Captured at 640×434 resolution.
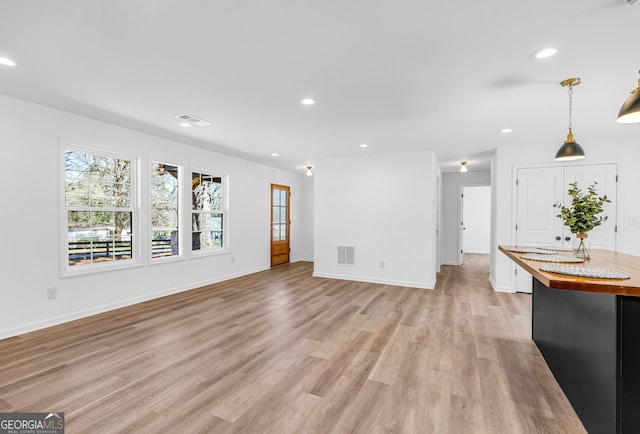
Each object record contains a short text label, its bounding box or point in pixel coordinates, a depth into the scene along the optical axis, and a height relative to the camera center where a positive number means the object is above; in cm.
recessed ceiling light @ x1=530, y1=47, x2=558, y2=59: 213 +122
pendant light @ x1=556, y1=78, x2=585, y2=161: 290 +65
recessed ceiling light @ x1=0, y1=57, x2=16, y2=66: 235 +125
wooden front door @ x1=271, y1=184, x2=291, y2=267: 781 -24
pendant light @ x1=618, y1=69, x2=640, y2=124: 187 +70
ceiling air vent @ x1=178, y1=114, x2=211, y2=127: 370 +124
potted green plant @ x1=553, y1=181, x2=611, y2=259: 248 +0
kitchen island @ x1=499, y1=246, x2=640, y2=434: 154 -81
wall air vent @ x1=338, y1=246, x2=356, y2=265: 616 -86
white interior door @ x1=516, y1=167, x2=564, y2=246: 490 +18
